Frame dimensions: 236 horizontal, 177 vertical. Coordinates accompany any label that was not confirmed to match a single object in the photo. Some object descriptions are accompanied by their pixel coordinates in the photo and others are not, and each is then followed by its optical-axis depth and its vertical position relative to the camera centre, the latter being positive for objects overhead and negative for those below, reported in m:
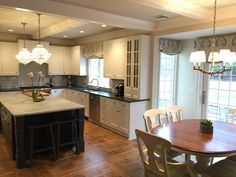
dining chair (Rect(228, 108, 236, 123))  3.20 -0.59
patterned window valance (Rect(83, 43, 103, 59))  5.80 +0.71
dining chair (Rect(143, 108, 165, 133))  2.92 -0.67
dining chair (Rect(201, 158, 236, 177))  2.15 -1.07
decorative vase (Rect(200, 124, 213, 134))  2.50 -0.69
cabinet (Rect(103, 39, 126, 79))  4.81 +0.41
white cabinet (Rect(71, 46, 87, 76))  6.52 +0.38
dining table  2.01 -0.75
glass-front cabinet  4.36 +0.20
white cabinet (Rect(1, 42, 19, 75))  5.94 +0.42
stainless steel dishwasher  5.40 -0.97
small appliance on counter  5.02 -0.41
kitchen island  3.16 -0.77
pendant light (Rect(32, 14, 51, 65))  4.12 +0.39
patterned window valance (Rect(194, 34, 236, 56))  3.83 +0.66
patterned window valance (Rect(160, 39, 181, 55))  4.58 +0.67
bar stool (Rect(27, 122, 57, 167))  3.21 -1.13
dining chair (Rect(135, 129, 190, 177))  1.97 -0.93
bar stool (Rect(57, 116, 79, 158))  3.48 -1.08
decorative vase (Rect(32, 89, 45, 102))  4.11 -0.50
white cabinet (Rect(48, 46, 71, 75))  6.75 +0.43
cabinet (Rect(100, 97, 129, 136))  4.49 -0.98
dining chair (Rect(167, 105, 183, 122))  3.31 -0.67
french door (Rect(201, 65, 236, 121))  4.08 -0.44
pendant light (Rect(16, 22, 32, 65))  4.50 +0.38
